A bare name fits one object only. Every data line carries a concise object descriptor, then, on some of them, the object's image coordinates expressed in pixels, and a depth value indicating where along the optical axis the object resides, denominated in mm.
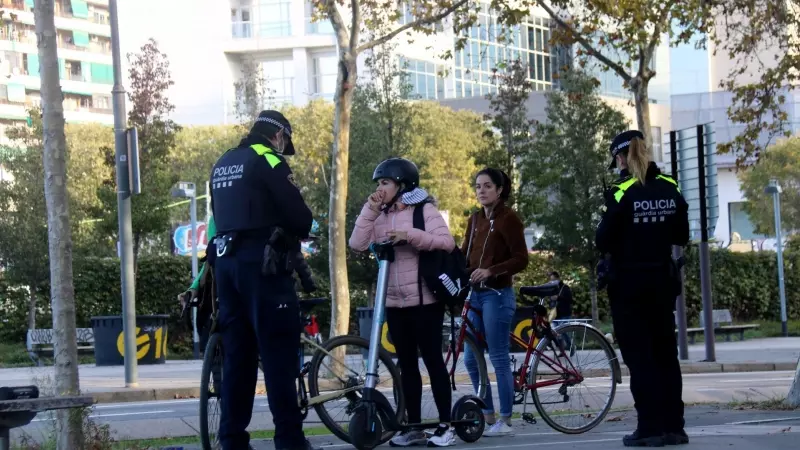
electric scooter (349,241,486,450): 7840
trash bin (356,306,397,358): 25719
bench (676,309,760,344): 32069
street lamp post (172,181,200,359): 30392
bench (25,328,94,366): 28078
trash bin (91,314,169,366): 26344
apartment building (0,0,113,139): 109562
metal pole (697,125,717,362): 19719
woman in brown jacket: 9367
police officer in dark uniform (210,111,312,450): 7406
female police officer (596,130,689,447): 8211
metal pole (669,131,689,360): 20312
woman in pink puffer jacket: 8383
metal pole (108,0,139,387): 17406
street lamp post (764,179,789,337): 35606
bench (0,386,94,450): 6328
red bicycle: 9492
